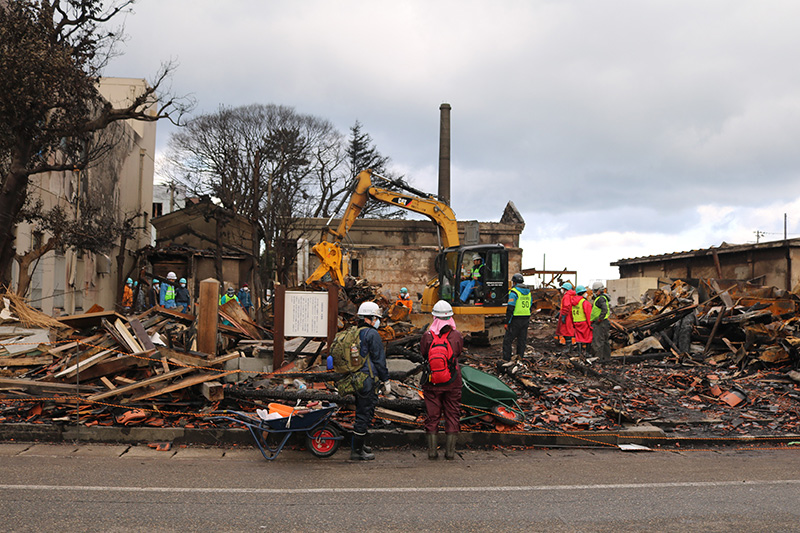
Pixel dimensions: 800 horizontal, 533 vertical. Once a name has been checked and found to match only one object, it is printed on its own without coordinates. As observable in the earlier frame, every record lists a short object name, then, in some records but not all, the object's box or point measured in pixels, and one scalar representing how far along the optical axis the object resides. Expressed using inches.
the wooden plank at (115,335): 398.0
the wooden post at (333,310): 442.9
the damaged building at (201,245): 1403.8
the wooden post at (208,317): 413.1
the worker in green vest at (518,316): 608.4
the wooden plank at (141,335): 398.0
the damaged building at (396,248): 1571.1
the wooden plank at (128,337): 396.2
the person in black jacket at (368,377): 322.3
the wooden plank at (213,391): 370.3
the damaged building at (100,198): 922.1
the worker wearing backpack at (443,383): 331.0
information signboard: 443.5
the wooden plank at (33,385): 364.9
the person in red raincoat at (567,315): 666.2
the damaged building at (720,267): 1075.9
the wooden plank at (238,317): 534.9
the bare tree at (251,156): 1519.4
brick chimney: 1608.0
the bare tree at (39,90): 606.9
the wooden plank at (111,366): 382.0
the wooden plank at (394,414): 370.9
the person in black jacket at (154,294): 897.9
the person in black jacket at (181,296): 790.5
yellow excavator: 762.8
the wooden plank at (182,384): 366.6
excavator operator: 779.4
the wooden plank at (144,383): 359.9
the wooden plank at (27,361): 411.2
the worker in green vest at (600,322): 637.3
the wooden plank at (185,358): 392.7
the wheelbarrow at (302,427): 309.1
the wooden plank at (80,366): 377.9
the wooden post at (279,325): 438.6
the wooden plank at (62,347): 410.6
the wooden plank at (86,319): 431.5
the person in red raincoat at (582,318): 652.7
